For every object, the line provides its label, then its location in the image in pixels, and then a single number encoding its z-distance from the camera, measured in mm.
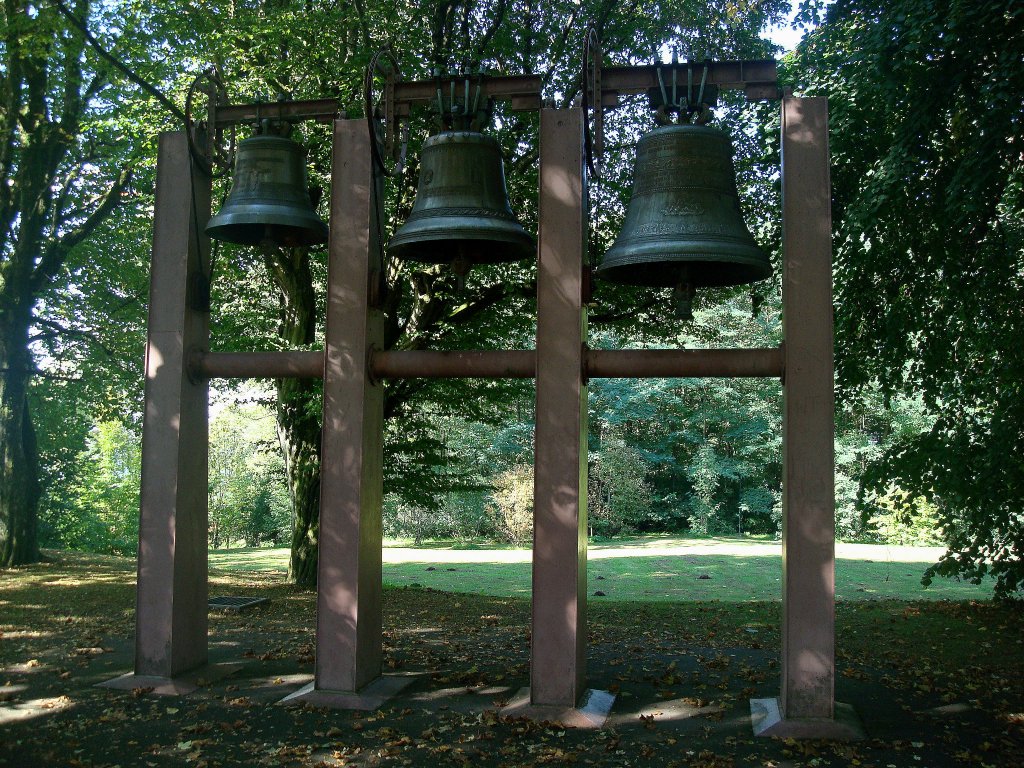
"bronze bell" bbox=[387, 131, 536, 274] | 5406
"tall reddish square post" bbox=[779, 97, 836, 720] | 5008
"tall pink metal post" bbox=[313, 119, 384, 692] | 5621
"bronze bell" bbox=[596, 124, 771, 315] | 5137
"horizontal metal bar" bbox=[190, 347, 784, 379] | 5344
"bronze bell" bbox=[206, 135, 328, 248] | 6090
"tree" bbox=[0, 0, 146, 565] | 14320
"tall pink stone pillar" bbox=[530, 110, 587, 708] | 5297
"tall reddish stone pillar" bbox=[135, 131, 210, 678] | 5902
